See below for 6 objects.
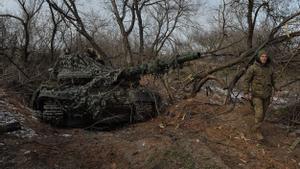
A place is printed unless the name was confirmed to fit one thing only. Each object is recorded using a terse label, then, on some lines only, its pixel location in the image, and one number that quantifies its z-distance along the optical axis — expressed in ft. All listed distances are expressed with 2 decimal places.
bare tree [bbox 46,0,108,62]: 49.61
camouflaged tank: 23.13
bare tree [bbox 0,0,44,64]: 46.89
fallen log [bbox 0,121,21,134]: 19.36
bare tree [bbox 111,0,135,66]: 52.41
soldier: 18.31
